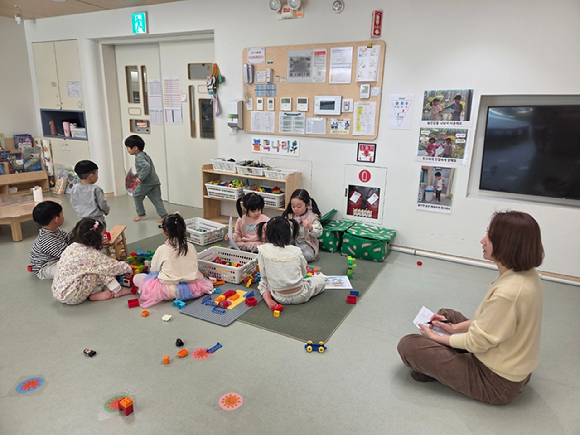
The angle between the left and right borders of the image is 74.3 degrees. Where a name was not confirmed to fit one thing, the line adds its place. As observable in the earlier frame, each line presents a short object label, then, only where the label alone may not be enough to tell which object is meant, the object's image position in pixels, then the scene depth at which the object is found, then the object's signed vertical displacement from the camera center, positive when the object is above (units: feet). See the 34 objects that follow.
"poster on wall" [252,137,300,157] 15.07 -1.22
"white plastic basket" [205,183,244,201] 15.26 -3.05
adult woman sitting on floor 5.68 -3.21
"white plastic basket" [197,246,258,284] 10.73 -4.24
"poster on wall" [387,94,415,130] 12.78 +0.16
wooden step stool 11.54 -4.03
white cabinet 19.65 +1.89
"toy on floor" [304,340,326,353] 7.90 -4.64
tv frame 11.19 -0.47
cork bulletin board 13.12 +1.06
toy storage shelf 14.60 -2.70
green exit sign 16.76 +3.84
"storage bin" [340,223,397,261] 12.64 -4.10
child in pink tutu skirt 9.46 -3.90
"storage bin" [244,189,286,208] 14.62 -3.13
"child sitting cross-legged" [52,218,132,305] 9.41 -3.85
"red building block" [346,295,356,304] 9.88 -4.57
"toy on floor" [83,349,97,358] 7.62 -4.64
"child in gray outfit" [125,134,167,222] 15.55 -2.78
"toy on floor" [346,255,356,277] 11.54 -4.47
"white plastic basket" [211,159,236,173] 15.60 -2.05
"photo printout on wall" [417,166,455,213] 12.75 -2.34
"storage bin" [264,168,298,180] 14.58 -2.15
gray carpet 8.59 -4.68
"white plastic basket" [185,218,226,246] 13.84 -4.25
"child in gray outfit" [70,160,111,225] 12.05 -2.54
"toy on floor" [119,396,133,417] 6.14 -4.56
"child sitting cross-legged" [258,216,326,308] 9.29 -3.64
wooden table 13.53 -3.56
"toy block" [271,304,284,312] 9.35 -4.56
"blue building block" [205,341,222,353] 7.83 -4.68
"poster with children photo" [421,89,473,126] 11.98 +0.32
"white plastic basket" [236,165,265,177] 15.02 -2.16
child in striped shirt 10.43 -3.54
